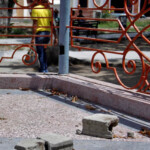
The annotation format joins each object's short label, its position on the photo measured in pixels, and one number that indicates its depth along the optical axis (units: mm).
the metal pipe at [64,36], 8865
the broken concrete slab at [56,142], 5027
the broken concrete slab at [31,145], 4840
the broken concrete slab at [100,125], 5871
